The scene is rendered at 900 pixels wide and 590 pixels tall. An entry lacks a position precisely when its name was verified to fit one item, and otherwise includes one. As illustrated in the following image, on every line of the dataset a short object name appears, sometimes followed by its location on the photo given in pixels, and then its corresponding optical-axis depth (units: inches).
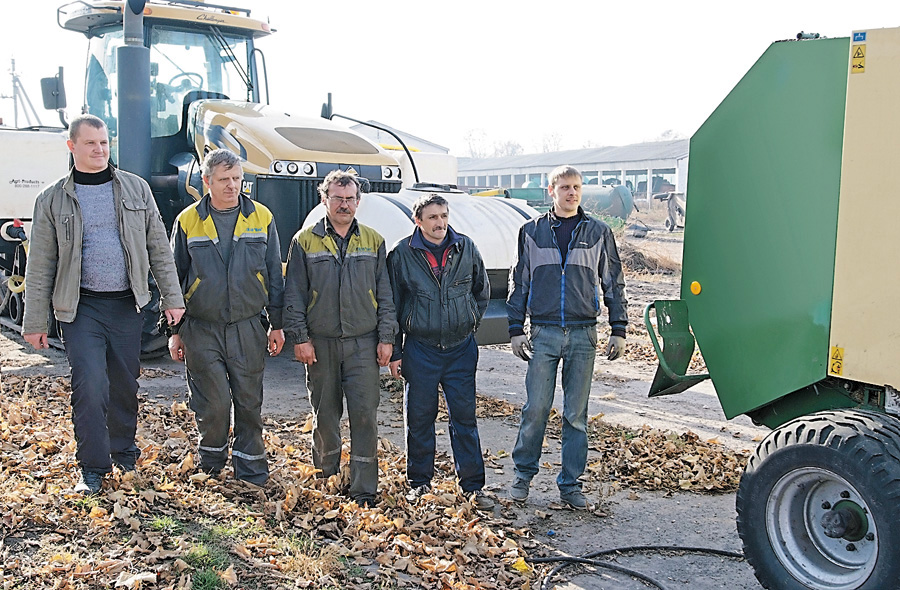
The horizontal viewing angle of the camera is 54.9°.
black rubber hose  168.7
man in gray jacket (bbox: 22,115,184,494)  178.1
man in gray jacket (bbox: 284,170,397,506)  194.2
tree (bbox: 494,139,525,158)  5088.6
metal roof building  2546.8
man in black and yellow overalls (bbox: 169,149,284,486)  192.7
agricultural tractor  306.5
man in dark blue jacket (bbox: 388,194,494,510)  200.2
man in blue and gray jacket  204.7
